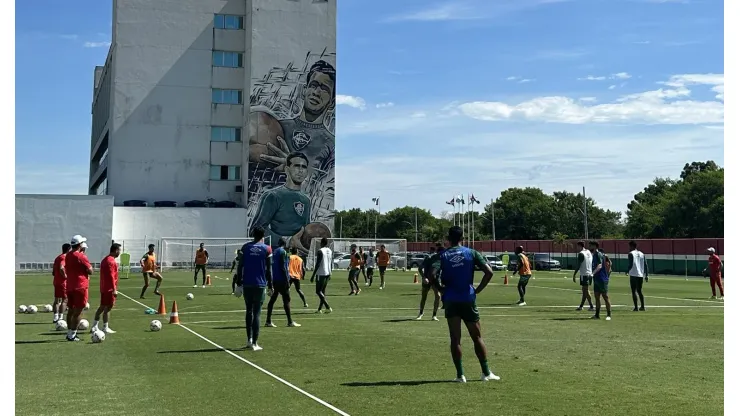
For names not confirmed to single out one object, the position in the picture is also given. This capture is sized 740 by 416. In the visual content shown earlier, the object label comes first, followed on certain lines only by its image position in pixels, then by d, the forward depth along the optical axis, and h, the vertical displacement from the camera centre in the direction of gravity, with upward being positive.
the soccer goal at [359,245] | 66.39 -0.11
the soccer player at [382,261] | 37.56 -0.59
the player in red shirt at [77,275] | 15.95 -0.58
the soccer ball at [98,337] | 15.95 -1.87
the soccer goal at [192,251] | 65.25 -0.28
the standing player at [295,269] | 23.20 -0.63
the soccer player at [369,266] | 39.09 -0.88
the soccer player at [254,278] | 14.59 -0.57
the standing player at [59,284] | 18.73 -0.94
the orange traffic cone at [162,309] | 22.40 -1.81
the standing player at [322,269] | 22.95 -0.61
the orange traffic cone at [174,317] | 20.14 -1.83
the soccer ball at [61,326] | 18.06 -1.86
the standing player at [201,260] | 38.66 -0.61
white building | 70.69 +14.97
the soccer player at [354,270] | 32.72 -0.91
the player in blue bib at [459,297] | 11.02 -0.68
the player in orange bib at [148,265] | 30.12 -0.69
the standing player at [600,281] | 21.14 -0.85
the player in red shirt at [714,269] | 29.69 -0.69
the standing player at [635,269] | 23.64 -0.57
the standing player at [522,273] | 27.09 -0.83
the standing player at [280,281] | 18.94 -0.81
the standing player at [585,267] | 23.36 -0.51
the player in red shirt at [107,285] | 16.94 -0.83
